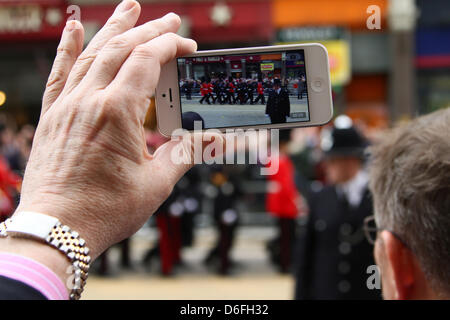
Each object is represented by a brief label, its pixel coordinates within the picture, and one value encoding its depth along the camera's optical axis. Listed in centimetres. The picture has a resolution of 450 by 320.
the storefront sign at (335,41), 1051
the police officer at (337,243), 289
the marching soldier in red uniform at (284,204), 648
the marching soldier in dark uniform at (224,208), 654
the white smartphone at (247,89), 106
